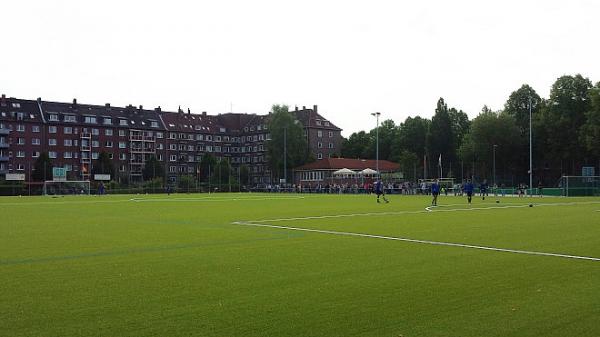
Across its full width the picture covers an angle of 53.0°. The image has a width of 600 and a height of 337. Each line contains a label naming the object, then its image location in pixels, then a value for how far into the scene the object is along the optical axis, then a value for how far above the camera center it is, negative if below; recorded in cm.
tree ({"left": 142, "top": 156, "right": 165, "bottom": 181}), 12779 +281
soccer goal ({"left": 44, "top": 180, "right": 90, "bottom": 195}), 9275 -68
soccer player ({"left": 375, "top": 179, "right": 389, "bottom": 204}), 4472 -58
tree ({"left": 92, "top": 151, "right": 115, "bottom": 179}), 12094 +353
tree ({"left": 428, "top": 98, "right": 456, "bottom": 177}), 11156 +850
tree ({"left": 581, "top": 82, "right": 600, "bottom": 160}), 7769 +716
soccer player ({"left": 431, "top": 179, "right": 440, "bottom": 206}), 3853 -73
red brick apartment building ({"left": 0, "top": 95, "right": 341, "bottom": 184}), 12188 +1037
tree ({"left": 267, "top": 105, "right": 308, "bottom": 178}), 12338 +845
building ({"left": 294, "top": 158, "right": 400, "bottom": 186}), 11569 +242
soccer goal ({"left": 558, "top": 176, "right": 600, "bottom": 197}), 6238 -78
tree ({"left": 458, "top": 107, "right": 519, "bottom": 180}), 9694 +618
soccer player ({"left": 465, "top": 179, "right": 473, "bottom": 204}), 4224 -61
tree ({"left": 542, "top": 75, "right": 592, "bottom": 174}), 8975 +948
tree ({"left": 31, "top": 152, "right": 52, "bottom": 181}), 11054 +264
